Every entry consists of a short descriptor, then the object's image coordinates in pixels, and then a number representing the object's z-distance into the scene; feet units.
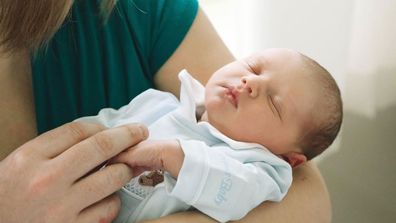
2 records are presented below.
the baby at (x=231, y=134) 2.47
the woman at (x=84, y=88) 2.35
